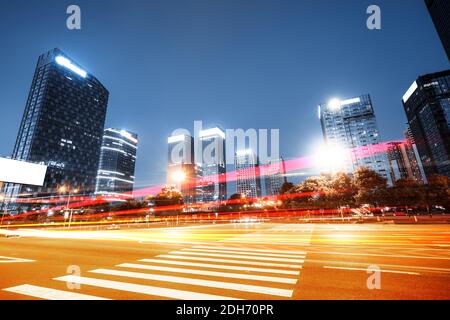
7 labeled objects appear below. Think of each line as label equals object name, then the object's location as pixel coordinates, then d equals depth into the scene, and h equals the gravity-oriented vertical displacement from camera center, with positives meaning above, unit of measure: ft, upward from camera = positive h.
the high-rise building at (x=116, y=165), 537.20 +140.79
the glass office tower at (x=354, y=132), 414.82 +157.02
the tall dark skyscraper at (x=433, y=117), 363.76 +157.14
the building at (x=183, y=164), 618.44 +150.39
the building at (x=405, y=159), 515.91 +124.99
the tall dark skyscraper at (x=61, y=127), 340.39 +162.76
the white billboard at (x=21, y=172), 91.40 +22.51
